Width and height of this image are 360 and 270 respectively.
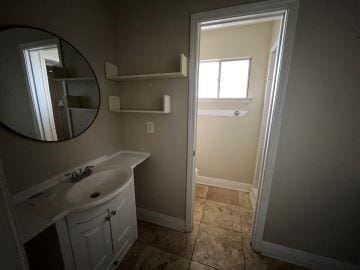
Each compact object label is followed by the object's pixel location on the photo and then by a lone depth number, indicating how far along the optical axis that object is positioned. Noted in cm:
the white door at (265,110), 194
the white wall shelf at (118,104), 142
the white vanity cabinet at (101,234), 96
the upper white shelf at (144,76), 130
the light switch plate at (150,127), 164
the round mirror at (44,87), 90
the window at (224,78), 225
